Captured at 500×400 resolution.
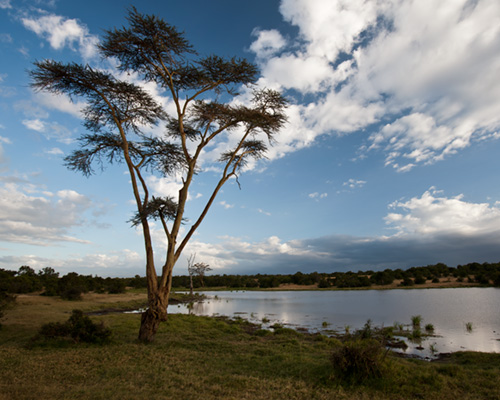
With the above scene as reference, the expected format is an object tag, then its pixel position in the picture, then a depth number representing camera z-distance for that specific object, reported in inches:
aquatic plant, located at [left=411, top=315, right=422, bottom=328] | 705.0
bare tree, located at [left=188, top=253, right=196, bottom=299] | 1974.5
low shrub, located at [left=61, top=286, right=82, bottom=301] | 1103.2
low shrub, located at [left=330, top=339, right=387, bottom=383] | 251.3
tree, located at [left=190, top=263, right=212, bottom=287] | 2217.3
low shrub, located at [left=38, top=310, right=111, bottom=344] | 374.3
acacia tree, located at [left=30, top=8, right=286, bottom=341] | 404.5
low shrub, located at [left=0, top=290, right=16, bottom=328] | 587.0
